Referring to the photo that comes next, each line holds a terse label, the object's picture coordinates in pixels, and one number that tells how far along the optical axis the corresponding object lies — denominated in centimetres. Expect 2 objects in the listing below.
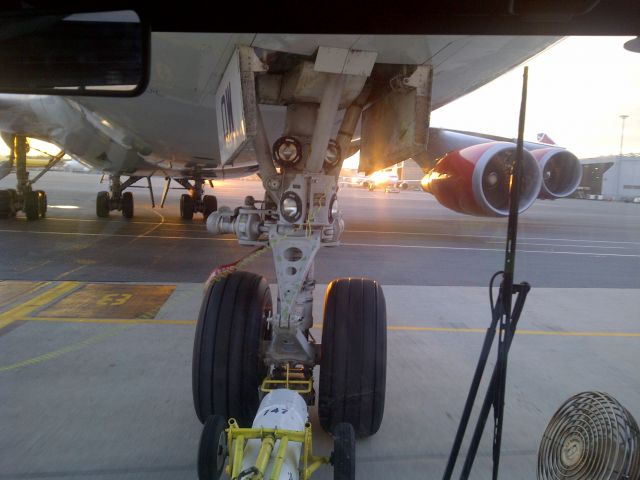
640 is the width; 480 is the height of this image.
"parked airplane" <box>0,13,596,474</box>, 292
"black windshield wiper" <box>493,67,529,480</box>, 208
